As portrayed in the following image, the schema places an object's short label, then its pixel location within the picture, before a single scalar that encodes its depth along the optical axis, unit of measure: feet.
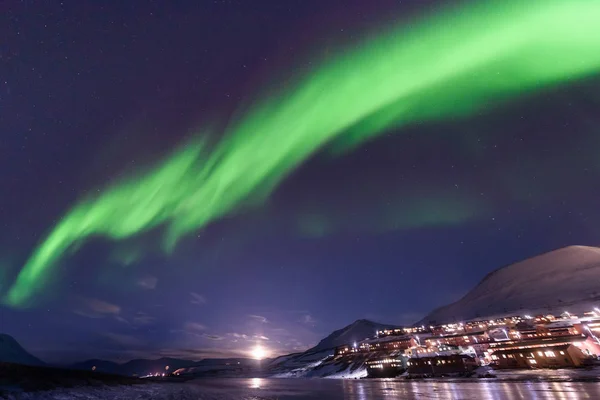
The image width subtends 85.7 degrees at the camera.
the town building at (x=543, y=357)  314.55
